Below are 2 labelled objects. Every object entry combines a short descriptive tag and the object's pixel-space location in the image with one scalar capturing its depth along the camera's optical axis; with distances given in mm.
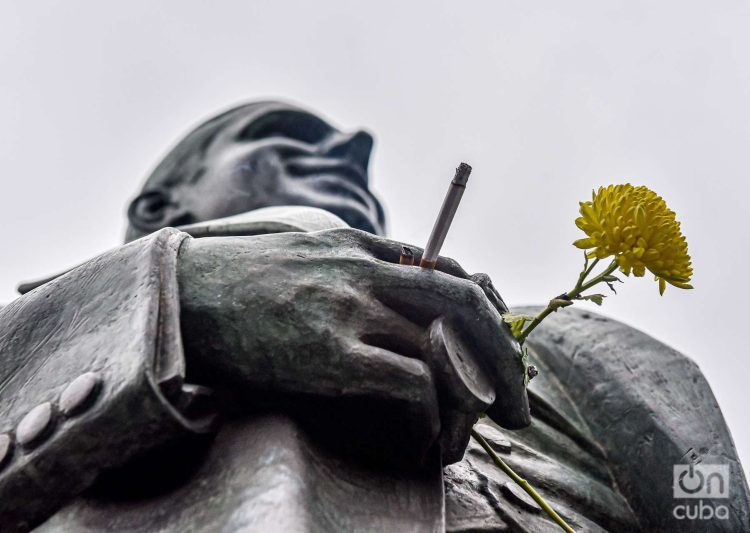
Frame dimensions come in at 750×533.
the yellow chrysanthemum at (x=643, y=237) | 716
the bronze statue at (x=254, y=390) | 704
